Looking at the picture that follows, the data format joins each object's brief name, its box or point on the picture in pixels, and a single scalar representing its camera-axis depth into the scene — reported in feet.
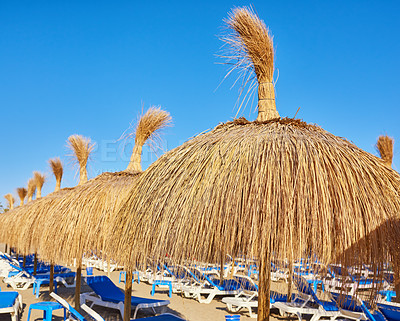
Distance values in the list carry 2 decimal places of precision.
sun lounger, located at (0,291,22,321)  18.22
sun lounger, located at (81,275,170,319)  19.98
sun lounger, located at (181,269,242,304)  25.94
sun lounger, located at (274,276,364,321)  18.90
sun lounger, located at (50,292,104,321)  13.25
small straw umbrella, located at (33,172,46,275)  54.90
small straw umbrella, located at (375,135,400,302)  34.99
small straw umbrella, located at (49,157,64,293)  41.83
